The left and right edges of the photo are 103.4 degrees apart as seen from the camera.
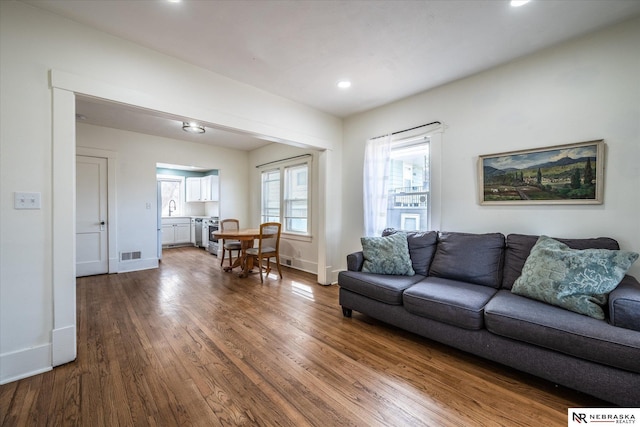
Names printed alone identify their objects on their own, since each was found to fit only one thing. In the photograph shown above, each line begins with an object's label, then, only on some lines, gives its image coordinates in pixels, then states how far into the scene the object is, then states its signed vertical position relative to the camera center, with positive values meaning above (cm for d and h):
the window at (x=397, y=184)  329 +39
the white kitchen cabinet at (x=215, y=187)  622 +61
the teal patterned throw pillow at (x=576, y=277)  169 -46
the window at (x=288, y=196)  505 +33
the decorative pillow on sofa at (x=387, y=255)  274 -48
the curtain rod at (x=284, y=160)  488 +110
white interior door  430 -11
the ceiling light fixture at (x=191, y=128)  420 +144
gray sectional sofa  146 -73
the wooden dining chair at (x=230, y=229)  489 -40
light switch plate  182 +7
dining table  428 -62
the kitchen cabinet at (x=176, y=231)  741 -61
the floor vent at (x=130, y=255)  471 -85
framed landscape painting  217 +35
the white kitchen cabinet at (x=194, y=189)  737 +66
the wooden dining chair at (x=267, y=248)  427 -65
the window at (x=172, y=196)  800 +47
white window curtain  354 +42
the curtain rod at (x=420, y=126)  307 +109
